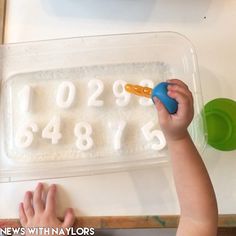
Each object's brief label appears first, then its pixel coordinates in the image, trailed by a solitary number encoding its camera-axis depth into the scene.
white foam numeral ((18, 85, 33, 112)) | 0.60
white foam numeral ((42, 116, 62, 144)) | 0.58
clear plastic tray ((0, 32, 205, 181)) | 0.58
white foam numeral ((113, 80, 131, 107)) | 0.60
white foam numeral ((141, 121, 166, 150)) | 0.57
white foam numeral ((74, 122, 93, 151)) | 0.58
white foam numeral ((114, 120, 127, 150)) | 0.58
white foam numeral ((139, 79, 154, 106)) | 0.60
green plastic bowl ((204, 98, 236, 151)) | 0.58
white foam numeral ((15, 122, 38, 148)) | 0.58
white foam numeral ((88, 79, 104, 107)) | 0.59
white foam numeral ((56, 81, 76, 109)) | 0.59
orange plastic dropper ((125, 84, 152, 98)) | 0.51
